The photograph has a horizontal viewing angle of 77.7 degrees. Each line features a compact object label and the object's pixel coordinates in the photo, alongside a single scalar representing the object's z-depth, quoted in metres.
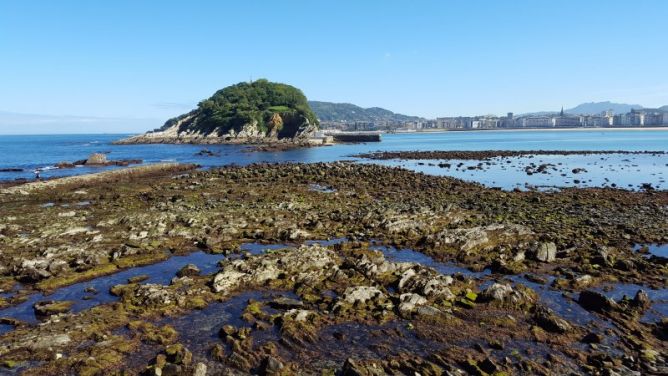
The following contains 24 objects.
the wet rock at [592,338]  13.52
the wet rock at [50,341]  12.99
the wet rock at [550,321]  14.10
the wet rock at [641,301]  15.76
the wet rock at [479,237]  23.67
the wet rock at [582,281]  17.94
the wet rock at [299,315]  14.83
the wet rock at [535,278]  18.53
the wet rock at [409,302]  15.47
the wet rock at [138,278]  18.83
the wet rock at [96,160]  76.81
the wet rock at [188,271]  19.44
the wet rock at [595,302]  15.48
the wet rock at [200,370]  11.57
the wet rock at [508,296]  16.05
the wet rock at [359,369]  11.46
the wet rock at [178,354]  12.21
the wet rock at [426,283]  16.84
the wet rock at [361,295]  16.36
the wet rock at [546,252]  21.20
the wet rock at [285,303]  16.12
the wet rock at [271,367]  11.70
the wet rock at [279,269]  18.45
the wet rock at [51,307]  15.60
